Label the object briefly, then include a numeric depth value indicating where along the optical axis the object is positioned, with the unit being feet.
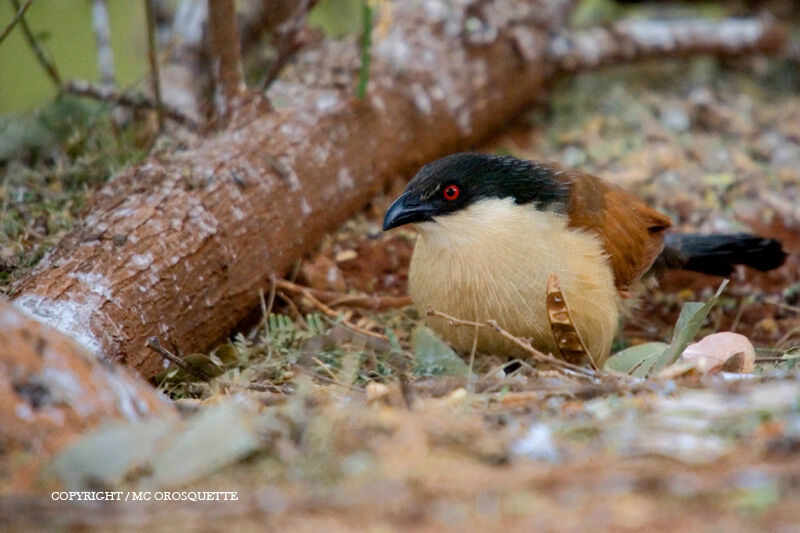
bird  22.04
